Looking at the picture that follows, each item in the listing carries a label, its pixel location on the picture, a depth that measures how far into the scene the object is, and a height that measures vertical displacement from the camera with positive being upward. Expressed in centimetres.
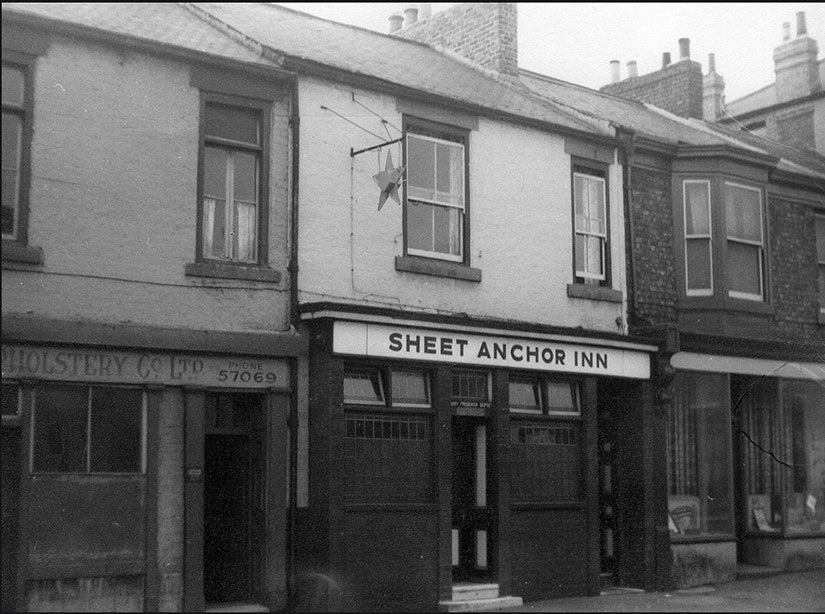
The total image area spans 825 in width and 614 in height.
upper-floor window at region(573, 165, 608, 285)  1677 +327
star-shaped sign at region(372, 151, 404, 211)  1379 +323
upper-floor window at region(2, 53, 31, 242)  1177 +306
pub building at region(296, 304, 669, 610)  1337 -13
